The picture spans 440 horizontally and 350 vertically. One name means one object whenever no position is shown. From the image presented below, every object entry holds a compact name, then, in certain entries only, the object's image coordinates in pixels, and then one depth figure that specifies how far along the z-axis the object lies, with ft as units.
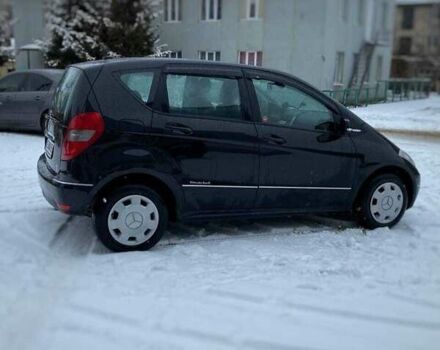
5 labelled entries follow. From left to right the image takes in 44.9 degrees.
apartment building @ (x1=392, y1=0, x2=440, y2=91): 124.67
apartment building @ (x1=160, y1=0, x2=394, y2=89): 71.05
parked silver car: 37.32
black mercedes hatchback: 15.12
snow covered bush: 73.10
